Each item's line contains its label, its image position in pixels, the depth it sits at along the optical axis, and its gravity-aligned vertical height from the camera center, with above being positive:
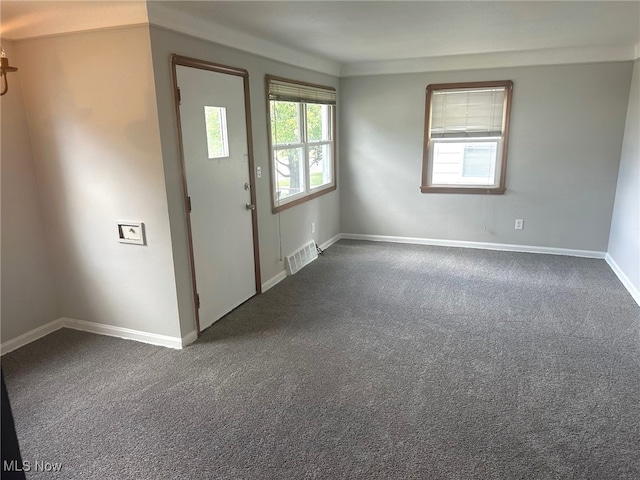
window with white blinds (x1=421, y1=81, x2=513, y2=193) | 5.01 -0.03
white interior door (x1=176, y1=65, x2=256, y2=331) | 3.03 -0.35
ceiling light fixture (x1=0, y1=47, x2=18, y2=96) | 2.42 +0.42
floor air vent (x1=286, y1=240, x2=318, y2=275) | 4.61 -1.33
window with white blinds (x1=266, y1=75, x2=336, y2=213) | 4.16 -0.03
